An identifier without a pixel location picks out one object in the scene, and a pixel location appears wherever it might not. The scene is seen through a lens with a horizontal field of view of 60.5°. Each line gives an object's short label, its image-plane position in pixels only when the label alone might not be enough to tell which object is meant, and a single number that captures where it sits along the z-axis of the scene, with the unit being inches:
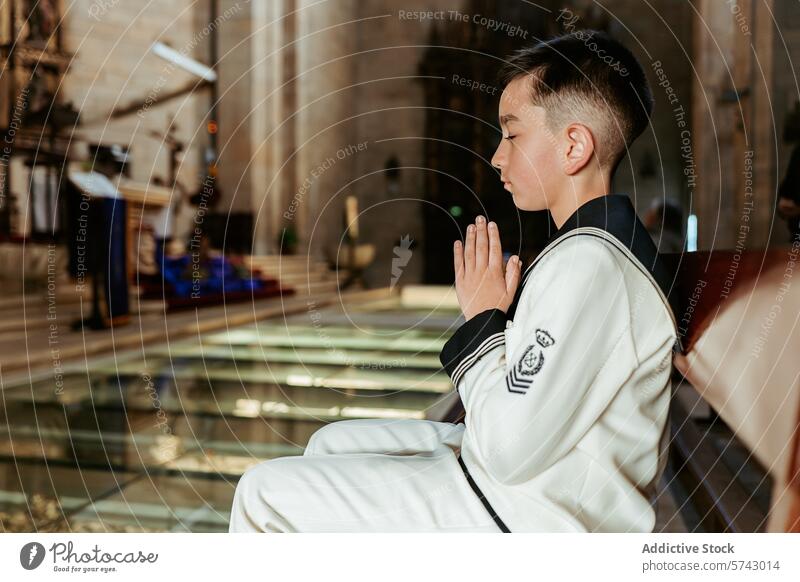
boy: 29.1
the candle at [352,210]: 305.1
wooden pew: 31.5
